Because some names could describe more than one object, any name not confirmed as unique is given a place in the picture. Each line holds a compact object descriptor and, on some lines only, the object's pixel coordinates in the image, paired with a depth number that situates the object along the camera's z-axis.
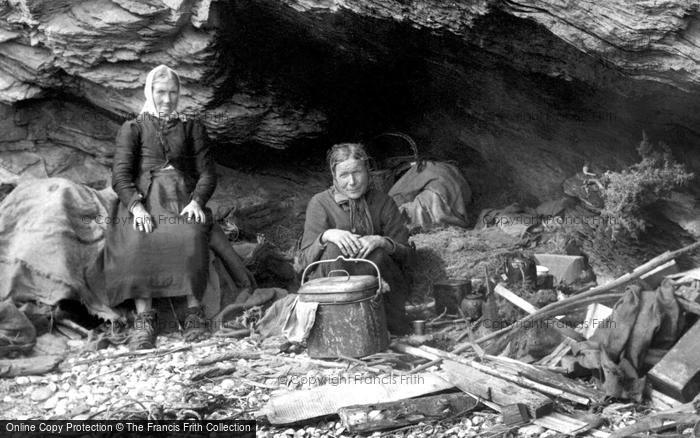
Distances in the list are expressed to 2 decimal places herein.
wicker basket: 8.38
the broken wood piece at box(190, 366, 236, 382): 4.57
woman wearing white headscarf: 5.76
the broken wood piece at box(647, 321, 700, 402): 3.70
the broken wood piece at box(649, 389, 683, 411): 3.70
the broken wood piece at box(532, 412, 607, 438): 3.47
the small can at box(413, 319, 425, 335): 5.26
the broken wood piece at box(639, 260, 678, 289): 4.74
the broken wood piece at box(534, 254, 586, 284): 5.93
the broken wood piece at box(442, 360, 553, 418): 3.65
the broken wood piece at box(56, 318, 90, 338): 5.71
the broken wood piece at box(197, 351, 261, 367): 4.91
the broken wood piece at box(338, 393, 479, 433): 3.71
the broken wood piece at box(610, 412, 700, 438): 3.37
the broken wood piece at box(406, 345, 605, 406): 3.81
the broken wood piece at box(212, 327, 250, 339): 5.62
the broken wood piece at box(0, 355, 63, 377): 4.79
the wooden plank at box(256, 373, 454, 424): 3.86
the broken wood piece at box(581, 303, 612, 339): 4.50
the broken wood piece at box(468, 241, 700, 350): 4.67
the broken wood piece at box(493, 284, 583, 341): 4.41
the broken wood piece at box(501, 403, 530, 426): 3.61
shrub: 5.12
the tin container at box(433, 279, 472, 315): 5.58
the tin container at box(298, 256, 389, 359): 4.72
